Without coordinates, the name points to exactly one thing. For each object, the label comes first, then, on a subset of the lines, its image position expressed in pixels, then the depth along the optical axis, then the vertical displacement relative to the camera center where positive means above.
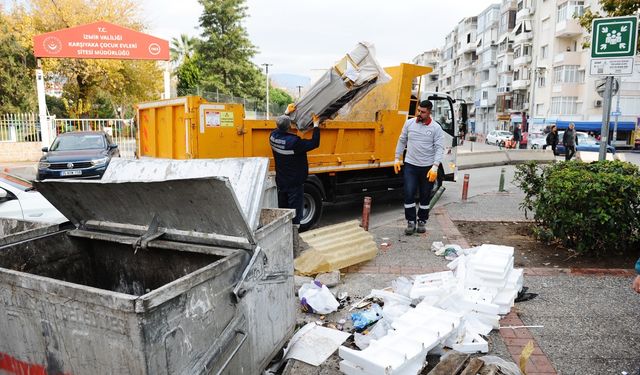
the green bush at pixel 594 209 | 5.37 -0.92
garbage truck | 6.36 -0.14
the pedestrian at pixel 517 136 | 33.38 -0.47
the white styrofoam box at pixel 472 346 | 3.38 -1.56
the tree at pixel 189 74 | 41.57 +4.63
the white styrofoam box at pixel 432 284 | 4.14 -1.41
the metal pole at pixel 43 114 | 16.66 +0.36
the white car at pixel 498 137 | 40.66 -0.71
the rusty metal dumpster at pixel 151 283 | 2.11 -0.88
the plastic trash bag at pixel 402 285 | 4.42 -1.52
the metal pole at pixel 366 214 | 6.90 -1.27
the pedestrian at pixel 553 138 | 20.83 -0.37
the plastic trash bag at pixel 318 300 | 4.13 -1.53
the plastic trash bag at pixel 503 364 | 2.98 -1.53
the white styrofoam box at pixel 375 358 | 2.81 -1.42
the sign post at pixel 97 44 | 16.14 +2.79
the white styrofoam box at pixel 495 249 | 4.66 -1.21
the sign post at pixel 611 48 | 5.99 +1.07
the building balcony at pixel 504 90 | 60.03 +5.13
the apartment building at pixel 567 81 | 40.09 +4.65
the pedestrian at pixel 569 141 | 18.69 -0.45
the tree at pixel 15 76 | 26.62 +2.77
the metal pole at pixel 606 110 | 6.27 +0.27
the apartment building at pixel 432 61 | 101.75 +15.92
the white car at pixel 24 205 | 5.85 -1.05
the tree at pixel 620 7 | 9.88 +2.66
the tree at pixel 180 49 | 56.09 +9.43
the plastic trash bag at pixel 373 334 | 3.55 -1.59
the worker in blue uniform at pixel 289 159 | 6.18 -0.43
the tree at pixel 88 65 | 24.38 +3.15
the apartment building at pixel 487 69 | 66.06 +8.77
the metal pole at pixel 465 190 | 10.16 -1.33
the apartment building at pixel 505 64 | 59.62 +8.38
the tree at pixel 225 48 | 38.91 +6.57
